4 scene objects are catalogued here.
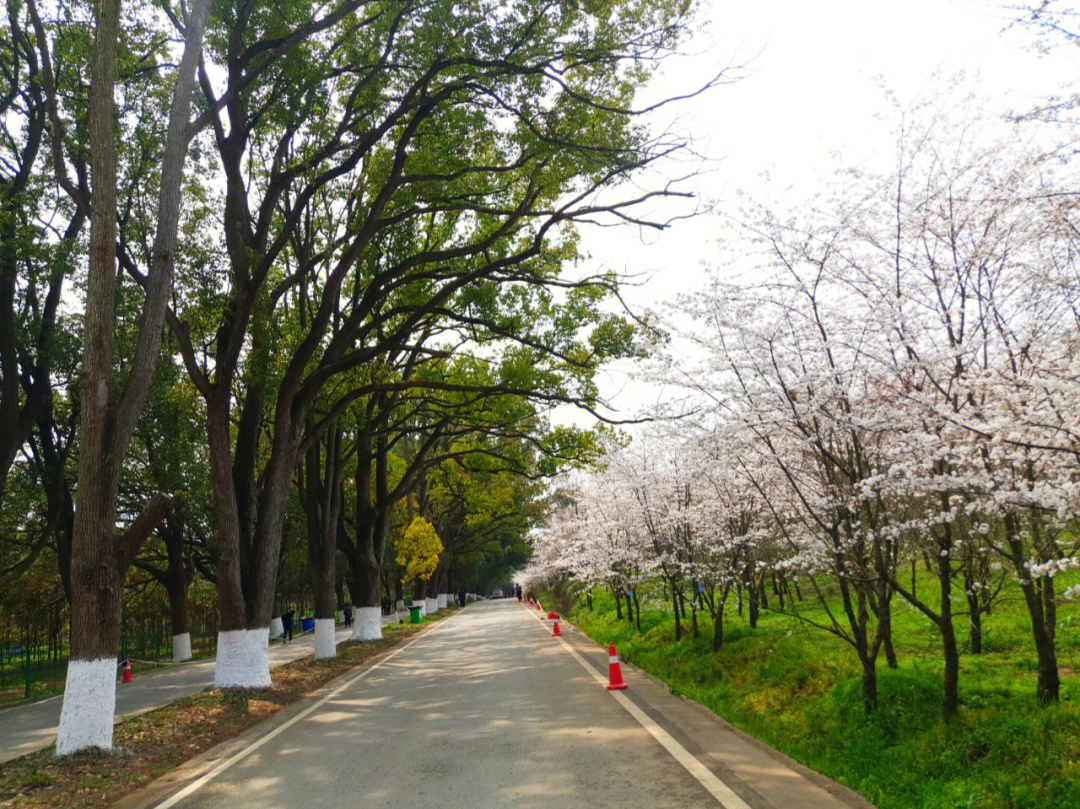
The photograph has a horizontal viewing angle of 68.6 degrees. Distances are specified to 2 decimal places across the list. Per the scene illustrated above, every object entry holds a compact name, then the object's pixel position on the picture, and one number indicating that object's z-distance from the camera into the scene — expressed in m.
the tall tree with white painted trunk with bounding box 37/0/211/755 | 9.14
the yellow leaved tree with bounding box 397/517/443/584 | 37.88
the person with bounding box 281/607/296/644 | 37.34
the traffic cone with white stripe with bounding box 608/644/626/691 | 11.94
